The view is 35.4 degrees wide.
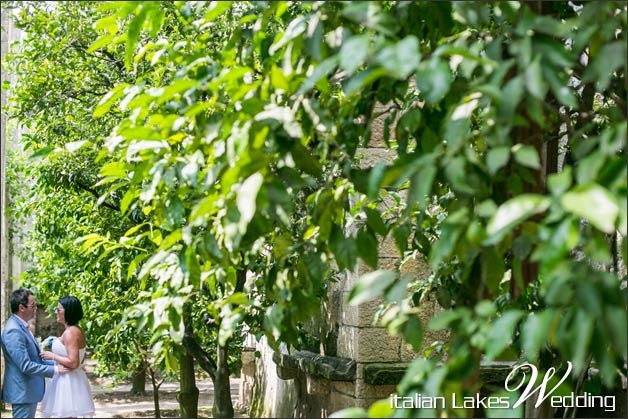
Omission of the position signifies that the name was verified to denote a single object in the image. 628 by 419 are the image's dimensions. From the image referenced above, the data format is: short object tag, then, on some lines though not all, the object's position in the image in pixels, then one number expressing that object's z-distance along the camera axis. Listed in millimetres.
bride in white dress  7789
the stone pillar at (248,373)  13641
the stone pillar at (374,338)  6875
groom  7363
